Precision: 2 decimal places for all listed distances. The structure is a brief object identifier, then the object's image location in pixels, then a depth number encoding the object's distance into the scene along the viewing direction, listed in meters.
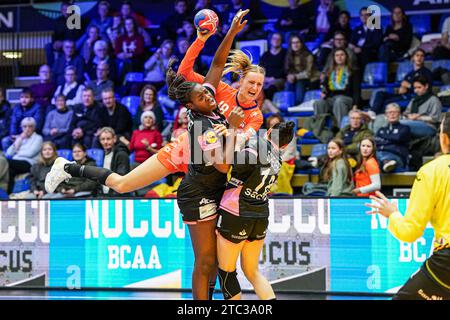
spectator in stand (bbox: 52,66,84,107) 13.48
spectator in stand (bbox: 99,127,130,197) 10.44
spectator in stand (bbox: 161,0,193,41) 14.16
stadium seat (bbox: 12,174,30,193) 11.65
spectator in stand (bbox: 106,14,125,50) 14.23
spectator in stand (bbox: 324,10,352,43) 13.04
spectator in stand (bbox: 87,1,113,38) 14.70
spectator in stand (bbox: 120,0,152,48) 14.30
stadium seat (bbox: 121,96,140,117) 13.33
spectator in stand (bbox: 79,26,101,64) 14.34
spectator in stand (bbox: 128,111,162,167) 11.43
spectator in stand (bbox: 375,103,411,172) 10.84
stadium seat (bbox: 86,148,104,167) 11.84
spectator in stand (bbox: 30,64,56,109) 14.16
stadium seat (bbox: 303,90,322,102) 12.74
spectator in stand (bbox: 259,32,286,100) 12.98
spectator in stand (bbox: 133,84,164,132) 12.35
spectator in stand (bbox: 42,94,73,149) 12.84
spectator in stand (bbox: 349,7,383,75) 12.62
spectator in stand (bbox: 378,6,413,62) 12.80
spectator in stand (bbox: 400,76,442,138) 11.08
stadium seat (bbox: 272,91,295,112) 12.81
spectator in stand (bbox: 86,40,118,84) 13.78
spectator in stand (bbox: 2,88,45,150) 13.45
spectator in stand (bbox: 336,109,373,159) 10.76
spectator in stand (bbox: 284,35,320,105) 12.83
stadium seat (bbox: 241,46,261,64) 13.46
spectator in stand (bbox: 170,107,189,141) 10.92
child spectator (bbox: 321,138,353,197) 9.90
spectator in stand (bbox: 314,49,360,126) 11.91
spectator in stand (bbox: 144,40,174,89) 13.50
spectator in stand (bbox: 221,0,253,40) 13.75
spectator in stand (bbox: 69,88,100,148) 12.48
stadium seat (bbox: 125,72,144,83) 13.80
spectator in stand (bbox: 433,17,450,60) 12.45
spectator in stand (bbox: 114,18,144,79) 14.00
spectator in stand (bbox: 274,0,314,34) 13.80
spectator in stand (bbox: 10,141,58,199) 11.15
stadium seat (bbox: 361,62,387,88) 12.75
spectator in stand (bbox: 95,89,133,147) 12.40
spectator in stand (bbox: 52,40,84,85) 14.11
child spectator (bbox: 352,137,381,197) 9.88
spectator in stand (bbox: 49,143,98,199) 10.45
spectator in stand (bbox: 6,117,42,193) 12.25
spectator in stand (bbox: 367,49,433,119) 11.70
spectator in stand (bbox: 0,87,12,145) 13.79
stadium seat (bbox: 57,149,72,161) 12.29
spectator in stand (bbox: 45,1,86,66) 14.79
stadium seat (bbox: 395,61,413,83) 12.64
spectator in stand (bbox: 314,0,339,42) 13.52
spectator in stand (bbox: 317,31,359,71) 12.18
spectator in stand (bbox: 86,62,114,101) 13.47
